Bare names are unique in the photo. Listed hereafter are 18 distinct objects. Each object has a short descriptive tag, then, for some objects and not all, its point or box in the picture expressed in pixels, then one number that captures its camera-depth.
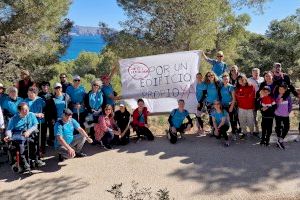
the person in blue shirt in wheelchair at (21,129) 5.49
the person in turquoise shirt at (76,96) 6.40
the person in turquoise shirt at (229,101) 6.53
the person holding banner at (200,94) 6.82
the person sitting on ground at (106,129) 6.41
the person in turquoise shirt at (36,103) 5.87
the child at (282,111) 6.29
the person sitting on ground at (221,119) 6.54
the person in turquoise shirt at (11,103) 5.86
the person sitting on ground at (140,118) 6.78
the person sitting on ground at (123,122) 6.64
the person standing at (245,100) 6.45
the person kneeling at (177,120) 6.70
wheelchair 5.53
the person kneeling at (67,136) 5.74
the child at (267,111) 6.23
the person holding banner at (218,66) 7.18
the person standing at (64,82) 6.62
